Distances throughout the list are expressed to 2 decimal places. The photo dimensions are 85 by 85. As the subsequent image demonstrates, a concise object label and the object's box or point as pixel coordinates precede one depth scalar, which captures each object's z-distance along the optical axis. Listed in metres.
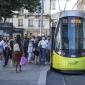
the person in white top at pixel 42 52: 14.96
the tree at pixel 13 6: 16.70
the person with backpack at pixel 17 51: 11.51
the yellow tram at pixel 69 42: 11.86
